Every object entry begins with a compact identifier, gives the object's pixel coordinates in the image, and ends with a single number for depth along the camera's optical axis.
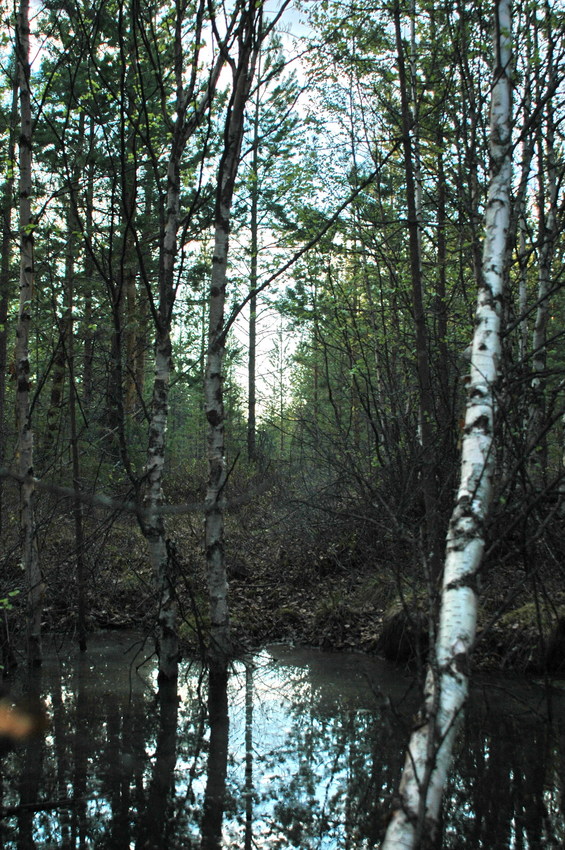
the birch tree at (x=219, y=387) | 6.14
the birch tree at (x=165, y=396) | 6.11
